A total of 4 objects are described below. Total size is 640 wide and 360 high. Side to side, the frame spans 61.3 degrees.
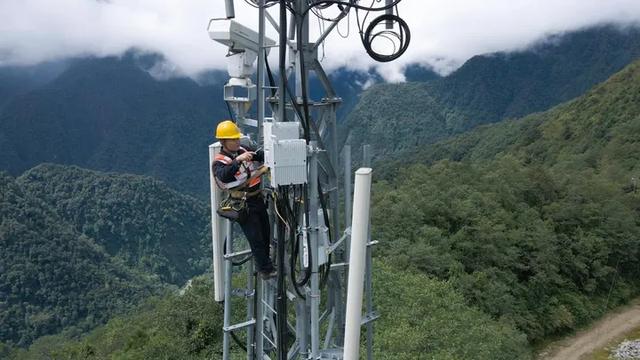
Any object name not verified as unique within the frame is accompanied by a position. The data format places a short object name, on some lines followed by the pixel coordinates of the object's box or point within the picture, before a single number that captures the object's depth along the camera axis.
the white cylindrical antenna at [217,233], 6.61
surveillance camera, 6.02
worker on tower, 6.31
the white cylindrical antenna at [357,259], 4.70
